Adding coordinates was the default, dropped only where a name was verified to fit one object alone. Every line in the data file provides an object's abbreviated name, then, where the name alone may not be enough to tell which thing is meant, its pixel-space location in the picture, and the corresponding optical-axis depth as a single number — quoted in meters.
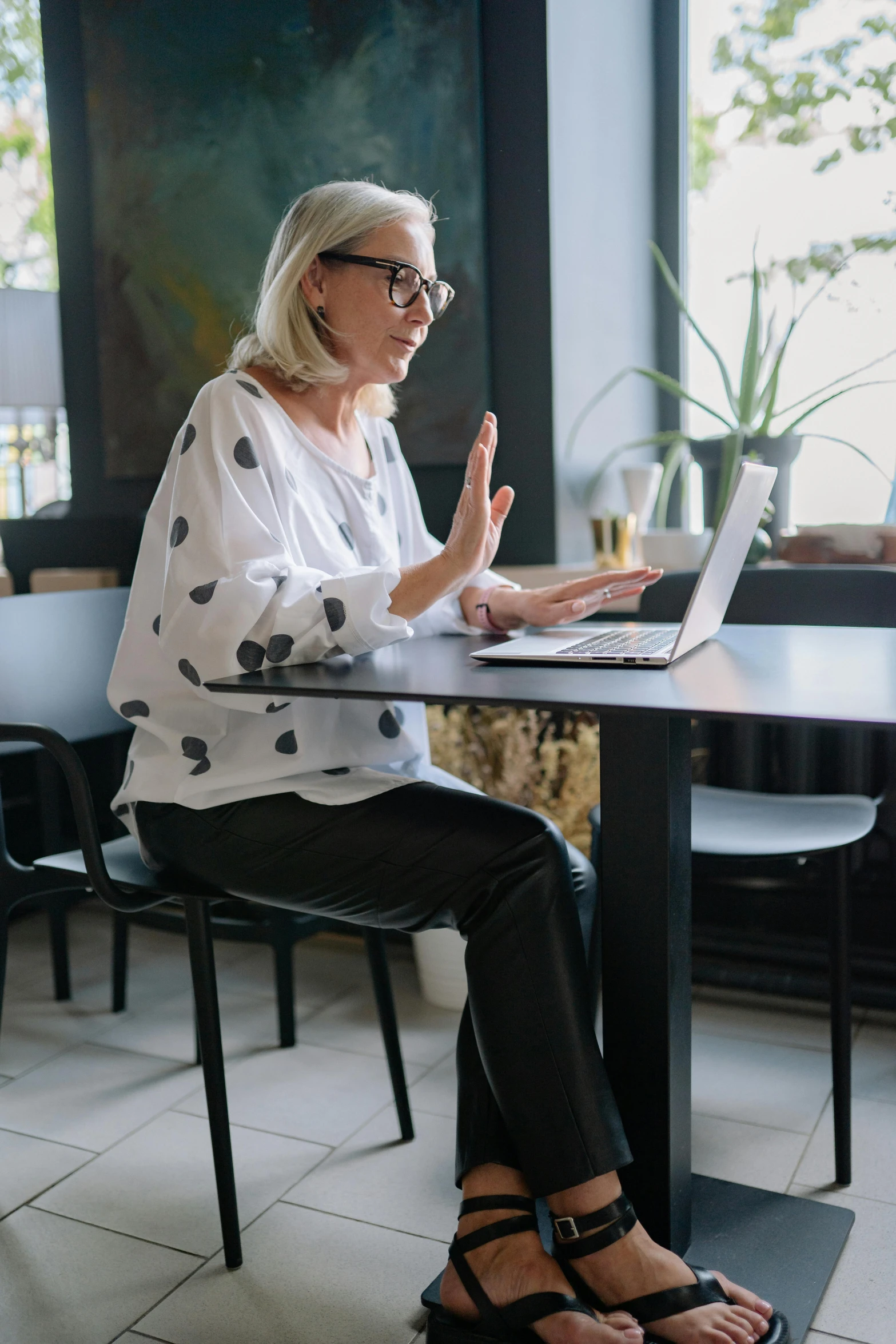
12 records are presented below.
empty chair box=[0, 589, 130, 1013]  1.68
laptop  1.28
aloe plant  2.43
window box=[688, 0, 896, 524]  2.55
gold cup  2.46
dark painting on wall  2.45
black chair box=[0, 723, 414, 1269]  1.49
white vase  2.57
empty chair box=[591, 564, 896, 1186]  1.64
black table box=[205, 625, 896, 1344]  1.15
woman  1.21
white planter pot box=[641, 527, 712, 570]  2.39
